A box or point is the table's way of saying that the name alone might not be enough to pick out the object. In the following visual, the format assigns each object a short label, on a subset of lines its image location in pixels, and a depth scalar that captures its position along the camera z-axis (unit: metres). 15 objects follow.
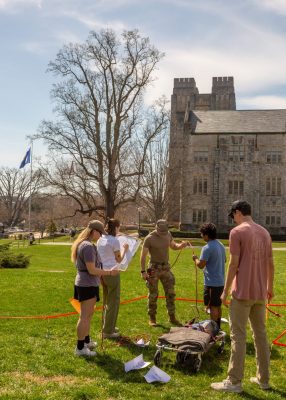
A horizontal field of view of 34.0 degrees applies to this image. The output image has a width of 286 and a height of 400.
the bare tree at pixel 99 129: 40.25
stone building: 54.84
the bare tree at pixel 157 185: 50.34
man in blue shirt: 8.44
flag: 47.01
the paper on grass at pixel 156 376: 6.22
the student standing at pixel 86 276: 7.09
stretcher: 6.76
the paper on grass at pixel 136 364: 6.65
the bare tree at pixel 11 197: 91.38
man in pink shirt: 5.94
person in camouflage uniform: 9.28
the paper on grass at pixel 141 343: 7.91
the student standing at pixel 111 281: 8.29
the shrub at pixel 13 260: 21.36
